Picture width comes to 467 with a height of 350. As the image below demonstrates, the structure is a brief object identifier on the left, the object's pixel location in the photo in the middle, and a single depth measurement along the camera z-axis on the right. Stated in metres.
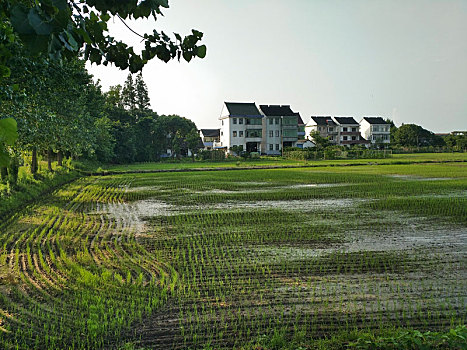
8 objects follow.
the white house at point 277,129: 68.38
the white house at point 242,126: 65.94
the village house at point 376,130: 89.25
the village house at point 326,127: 87.88
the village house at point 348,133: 87.88
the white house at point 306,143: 77.69
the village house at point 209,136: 89.35
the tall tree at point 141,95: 77.06
